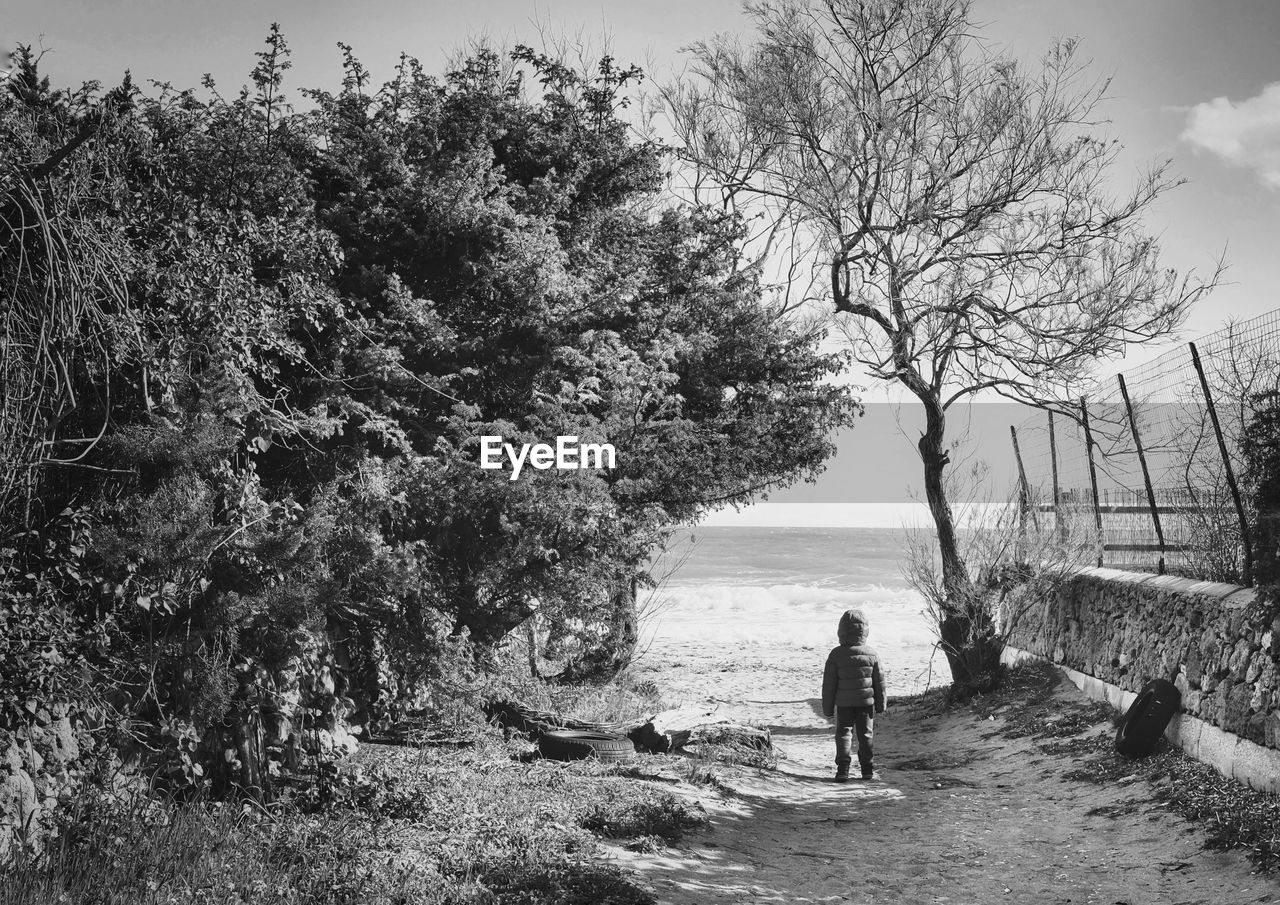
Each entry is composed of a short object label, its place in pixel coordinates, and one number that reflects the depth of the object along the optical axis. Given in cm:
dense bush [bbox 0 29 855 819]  588
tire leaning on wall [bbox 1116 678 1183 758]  870
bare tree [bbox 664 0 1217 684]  1453
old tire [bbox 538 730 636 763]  900
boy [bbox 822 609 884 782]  1023
